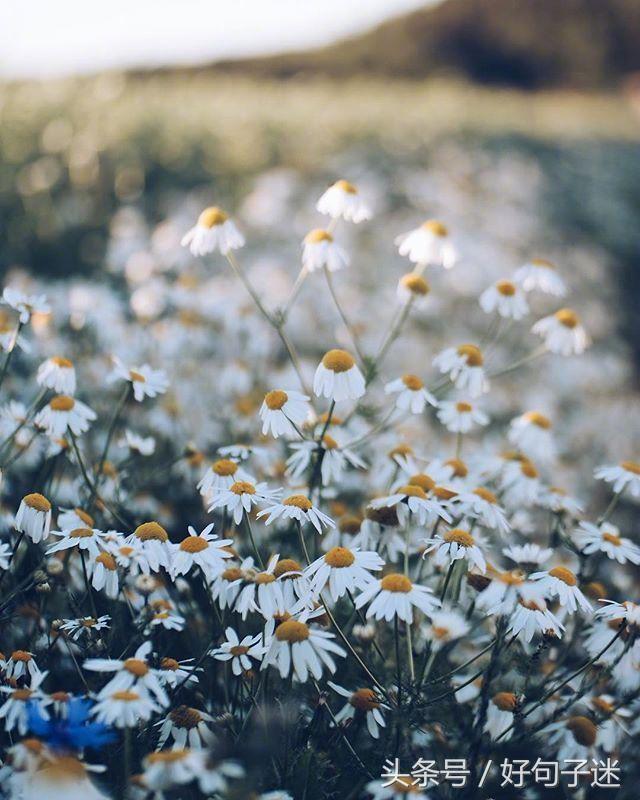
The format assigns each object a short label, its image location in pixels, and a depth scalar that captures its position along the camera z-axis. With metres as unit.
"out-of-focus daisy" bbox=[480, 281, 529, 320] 2.91
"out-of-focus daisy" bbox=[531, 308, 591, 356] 2.96
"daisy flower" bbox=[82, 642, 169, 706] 1.60
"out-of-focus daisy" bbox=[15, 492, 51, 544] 1.99
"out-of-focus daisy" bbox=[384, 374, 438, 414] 2.43
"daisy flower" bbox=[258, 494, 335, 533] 1.94
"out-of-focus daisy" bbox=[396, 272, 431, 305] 2.74
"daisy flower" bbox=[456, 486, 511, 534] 2.21
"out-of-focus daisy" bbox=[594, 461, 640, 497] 2.59
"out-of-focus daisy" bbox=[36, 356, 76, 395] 2.41
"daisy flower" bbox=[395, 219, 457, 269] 2.84
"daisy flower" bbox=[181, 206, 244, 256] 2.72
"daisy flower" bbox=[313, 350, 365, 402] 2.23
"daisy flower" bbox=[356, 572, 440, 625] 1.78
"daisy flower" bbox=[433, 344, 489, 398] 2.64
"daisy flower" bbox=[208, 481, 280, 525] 2.03
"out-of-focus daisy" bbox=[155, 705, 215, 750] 1.75
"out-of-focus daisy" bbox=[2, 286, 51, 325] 2.38
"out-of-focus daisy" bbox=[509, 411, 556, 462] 2.98
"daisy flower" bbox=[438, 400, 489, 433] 2.77
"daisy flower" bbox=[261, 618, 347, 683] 1.70
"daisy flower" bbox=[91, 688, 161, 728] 1.51
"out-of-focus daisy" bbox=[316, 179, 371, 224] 2.75
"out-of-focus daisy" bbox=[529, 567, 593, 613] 1.97
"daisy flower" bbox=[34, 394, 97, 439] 2.36
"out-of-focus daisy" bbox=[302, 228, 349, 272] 2.69
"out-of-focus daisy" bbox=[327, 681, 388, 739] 1.86
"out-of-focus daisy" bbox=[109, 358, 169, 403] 2.48
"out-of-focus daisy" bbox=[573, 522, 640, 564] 2.31
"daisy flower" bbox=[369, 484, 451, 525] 2.08
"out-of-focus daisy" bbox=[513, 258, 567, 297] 2.99
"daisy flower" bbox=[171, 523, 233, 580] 1.87
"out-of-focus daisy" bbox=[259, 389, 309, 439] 2.23
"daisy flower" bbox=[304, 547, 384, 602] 1.86
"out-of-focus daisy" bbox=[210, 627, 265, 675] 1.84
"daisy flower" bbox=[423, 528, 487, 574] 1.97
